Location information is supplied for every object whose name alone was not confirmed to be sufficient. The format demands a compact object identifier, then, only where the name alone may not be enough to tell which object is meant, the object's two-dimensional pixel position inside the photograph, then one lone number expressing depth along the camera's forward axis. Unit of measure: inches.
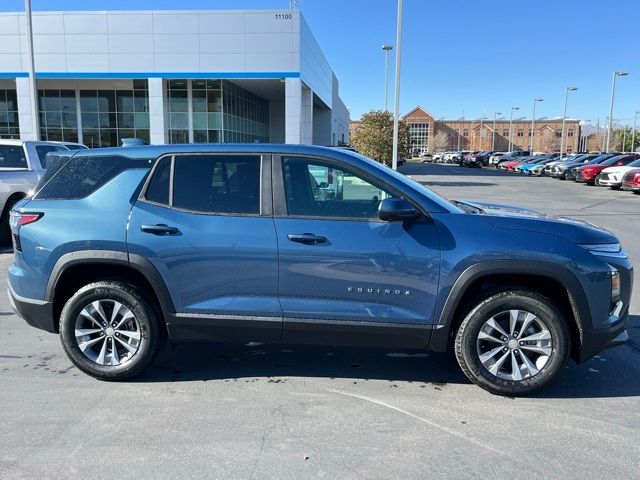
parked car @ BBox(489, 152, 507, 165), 2337.4
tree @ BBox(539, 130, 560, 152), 4790.8
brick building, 5093.5
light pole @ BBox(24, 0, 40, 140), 757.9
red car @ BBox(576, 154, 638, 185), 1148.5
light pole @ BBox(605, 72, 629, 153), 1987.0
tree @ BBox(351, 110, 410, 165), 1168.2
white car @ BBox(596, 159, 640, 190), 970.1
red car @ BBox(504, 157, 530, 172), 1929.6
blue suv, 147.9
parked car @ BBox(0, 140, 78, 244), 377.1
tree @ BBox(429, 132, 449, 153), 4965.6
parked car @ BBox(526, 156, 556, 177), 1632.0
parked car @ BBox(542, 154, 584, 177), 1480.1
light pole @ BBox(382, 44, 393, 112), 1394.9
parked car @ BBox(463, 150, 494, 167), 2405.9
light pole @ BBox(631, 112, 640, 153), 3476.9
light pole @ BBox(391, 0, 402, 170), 770.2
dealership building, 1113.4
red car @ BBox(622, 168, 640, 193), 871.7
